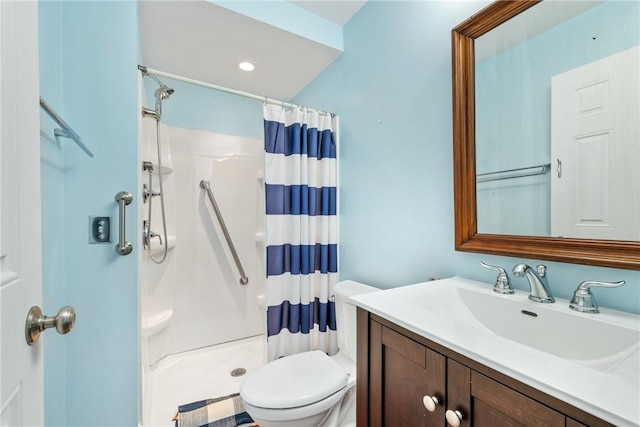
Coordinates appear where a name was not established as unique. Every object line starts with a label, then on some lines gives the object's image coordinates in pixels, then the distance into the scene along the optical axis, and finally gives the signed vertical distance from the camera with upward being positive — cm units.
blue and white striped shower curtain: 160 -10
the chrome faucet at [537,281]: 83 -21
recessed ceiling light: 199 +108
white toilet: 108 -73
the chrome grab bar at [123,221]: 116 -3
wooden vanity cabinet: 49 -39
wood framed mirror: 97 +30
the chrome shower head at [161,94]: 150 +66
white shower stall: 189 -43
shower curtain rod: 132 +69
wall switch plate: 115 -6
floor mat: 145 -109
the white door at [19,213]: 41 +0
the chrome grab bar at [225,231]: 225 -14
